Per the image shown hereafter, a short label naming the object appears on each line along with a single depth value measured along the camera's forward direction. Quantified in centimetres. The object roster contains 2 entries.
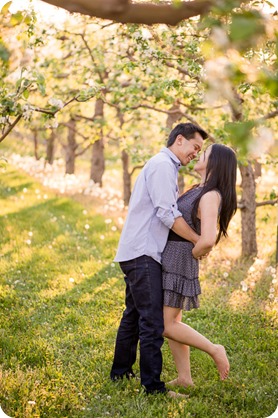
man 468
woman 477
